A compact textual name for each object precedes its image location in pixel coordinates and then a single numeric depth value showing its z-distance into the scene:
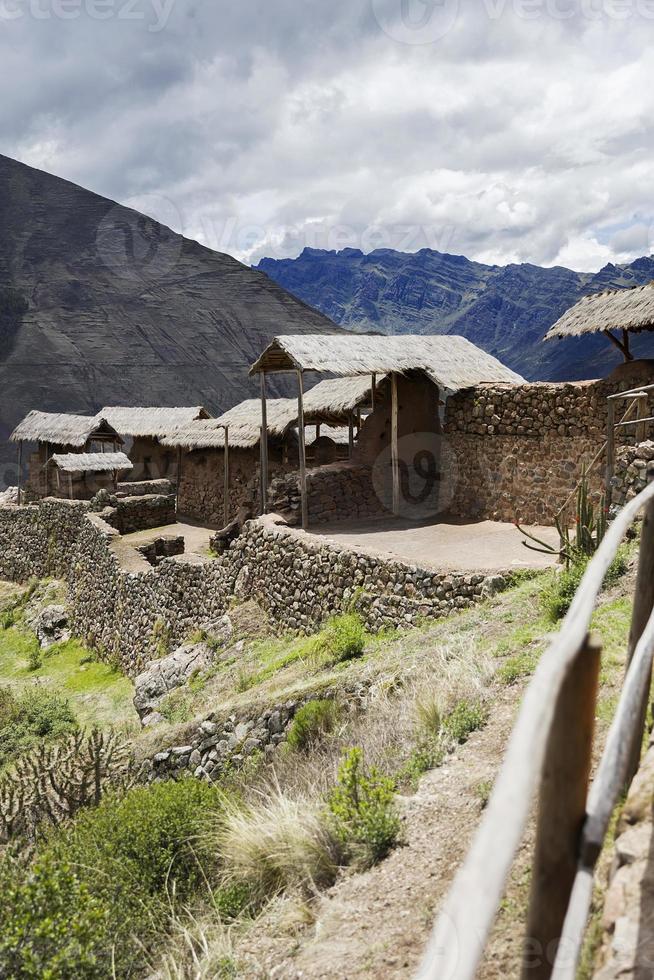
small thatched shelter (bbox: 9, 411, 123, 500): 29.28
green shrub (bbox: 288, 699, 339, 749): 6.95
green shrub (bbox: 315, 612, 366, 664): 9.18
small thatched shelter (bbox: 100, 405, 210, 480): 28.38
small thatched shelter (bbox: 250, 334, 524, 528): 14.95
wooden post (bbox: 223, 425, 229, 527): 22.36
